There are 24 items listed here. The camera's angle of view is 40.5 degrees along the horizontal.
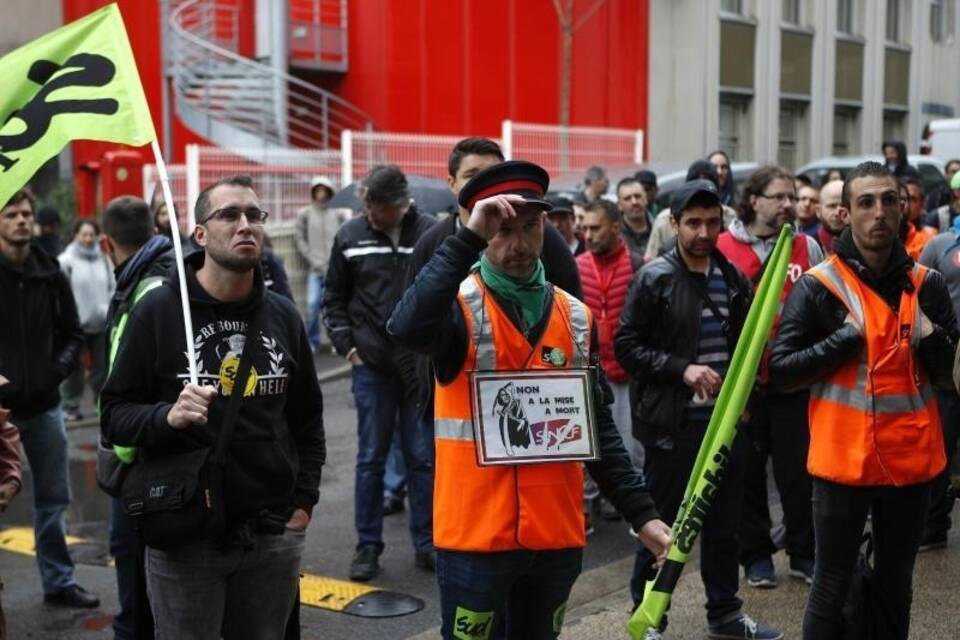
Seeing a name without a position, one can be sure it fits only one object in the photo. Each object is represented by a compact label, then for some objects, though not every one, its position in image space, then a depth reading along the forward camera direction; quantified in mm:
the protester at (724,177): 12586
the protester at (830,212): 7328
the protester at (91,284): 11852
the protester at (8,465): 3922
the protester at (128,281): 4375
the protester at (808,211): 8562
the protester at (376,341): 6906
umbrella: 12204
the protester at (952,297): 6508
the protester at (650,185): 11594
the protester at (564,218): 8898
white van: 20875
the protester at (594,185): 12758
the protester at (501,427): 3725
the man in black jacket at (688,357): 5523
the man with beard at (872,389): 4641
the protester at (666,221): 8812
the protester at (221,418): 3918
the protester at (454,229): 5582
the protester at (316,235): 16562
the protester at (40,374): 6441
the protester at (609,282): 7590
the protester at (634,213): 9609
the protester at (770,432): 6332
